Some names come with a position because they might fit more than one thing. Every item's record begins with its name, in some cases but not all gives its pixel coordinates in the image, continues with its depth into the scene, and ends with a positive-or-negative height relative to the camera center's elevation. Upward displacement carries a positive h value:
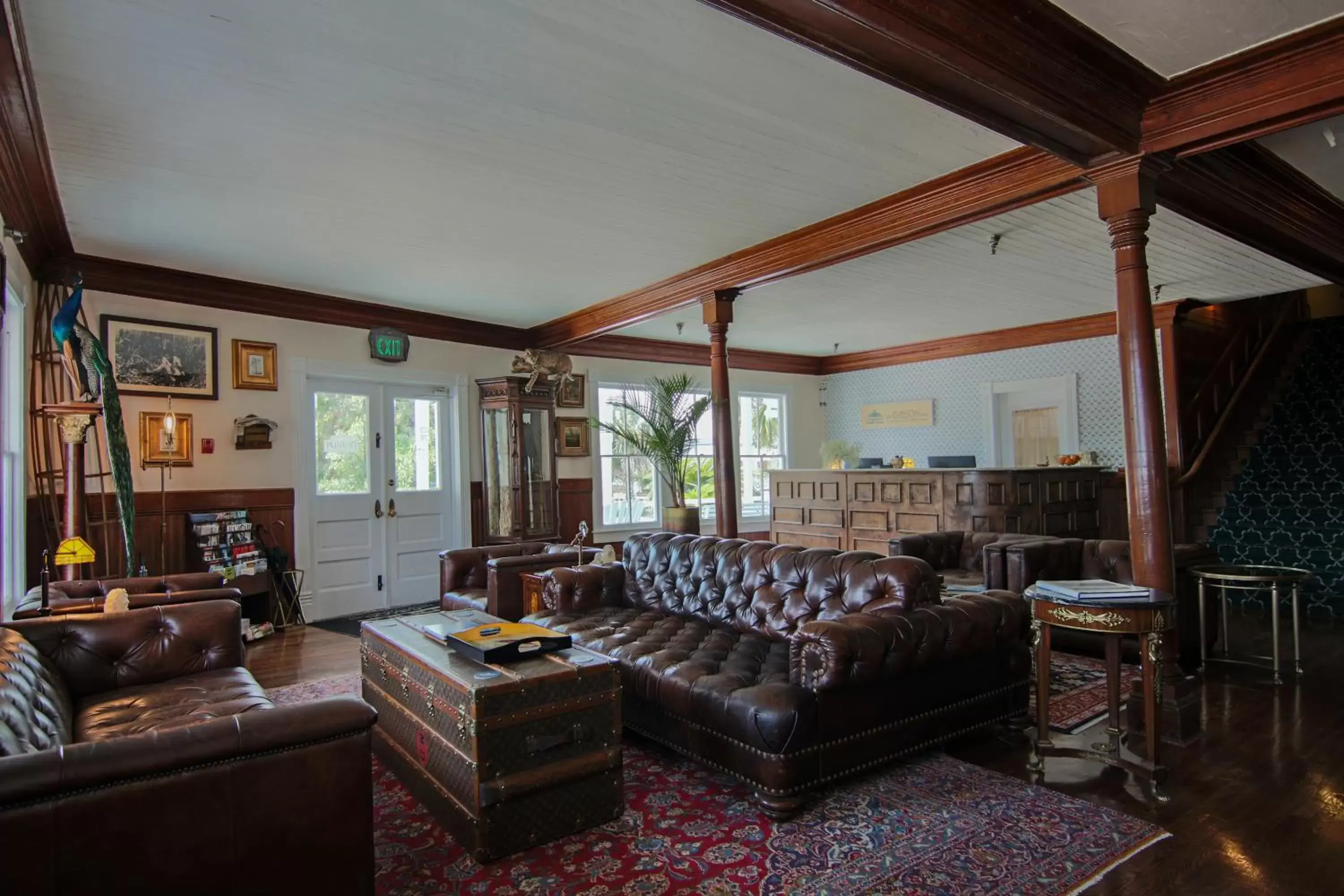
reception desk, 6.63 -0.41
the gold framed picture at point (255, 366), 6.22 +1.01
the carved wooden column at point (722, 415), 6.01 +0.45
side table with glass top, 4.20 -0.75
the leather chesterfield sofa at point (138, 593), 3.47 -0.56
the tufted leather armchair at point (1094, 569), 4.63 -0.73
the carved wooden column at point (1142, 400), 3.47 +0.26
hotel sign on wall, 9.88 +0.66
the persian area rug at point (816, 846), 2.28 -1.26
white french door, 6.76 -0.13
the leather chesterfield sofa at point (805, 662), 2.70 -0.82
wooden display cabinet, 7.57 +0.16
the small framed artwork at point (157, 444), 5.73 +0.35
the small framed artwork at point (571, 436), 8.48 +0.44
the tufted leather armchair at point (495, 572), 5.11 -0.67
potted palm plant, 8.09 +0.50
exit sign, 6.98 +1.29
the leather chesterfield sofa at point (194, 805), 1.54 -0.71
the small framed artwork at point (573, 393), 8.52 +0.94
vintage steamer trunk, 2.44 -0.93
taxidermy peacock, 4.12 +0.55
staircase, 6.57 -0.33
